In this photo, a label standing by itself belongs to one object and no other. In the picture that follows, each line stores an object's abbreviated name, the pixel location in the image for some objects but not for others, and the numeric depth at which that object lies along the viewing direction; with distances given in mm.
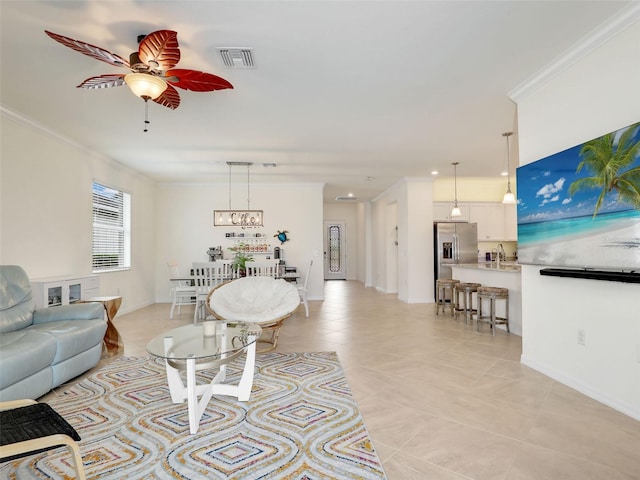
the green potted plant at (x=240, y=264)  5516
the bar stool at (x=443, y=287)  5848
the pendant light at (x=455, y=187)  6340
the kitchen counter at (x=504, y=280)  4719
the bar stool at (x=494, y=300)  4664
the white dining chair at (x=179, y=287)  5730
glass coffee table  2229
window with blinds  5582
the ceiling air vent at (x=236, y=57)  2613
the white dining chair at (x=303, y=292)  5889
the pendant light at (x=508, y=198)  5082
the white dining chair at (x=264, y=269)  5812
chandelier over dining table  6742
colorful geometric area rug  1825
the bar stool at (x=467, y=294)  5324
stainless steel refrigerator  7289
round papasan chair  3785
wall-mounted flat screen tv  2275
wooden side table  3883
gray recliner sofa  2396
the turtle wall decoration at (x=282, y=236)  7783
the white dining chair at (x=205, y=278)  5309
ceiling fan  2053
